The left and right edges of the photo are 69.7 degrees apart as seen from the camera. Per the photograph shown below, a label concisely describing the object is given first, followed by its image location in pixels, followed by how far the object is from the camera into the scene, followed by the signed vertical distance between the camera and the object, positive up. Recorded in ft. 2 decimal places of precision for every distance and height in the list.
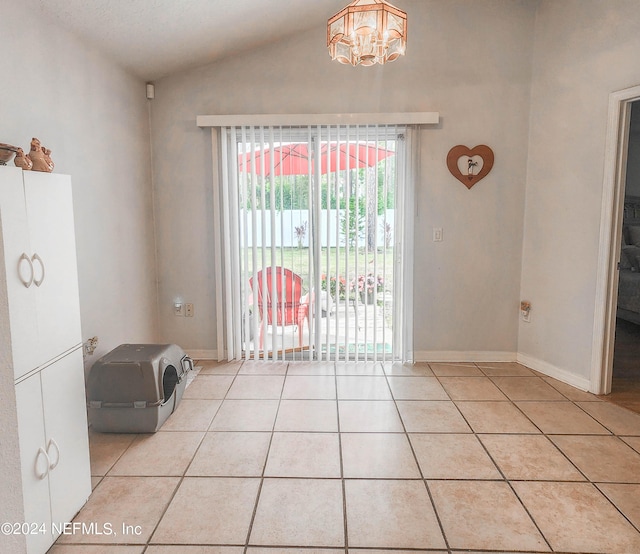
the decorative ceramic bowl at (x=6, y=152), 5.59 +1.01
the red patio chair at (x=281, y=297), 12.91 -1.79
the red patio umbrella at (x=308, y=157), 12.42 +2.05
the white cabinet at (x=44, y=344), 5.25 -1.37
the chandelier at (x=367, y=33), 6.66 +2.97
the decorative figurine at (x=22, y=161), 5.90 +0.95
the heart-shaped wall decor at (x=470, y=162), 12.53 +1.91
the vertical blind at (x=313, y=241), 12.49 -0.22
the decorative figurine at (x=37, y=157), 6.27 +1.05
